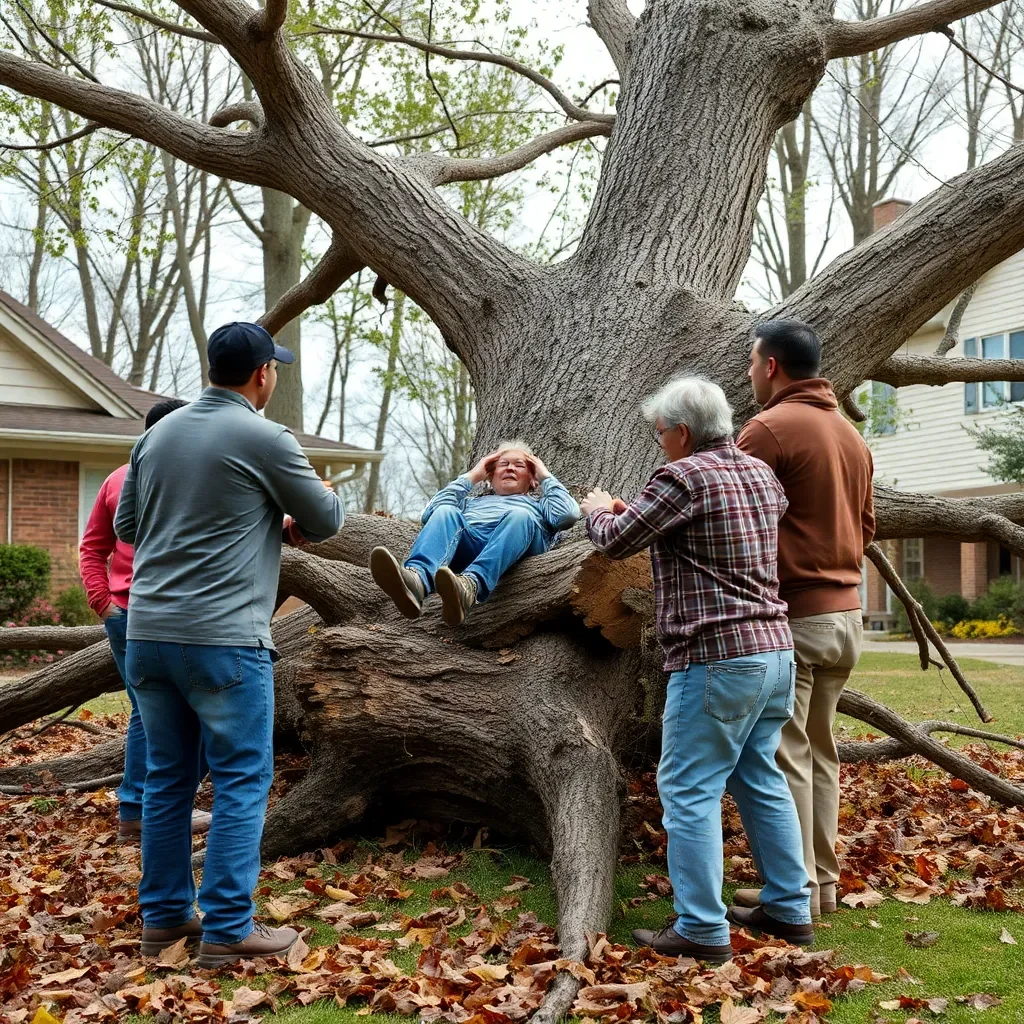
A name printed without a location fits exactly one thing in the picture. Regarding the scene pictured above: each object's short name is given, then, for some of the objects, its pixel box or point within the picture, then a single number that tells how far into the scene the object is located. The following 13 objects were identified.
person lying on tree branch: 4.96
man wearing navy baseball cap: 3.97
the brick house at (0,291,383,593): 18.08
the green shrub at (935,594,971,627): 25.89
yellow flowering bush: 24.31
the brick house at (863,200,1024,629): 26.36
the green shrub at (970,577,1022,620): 24.61
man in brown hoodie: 4.54
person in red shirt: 5.84
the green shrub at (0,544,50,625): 16.80
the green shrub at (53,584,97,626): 17.48
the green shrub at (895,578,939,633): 26.20
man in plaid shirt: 3.98
